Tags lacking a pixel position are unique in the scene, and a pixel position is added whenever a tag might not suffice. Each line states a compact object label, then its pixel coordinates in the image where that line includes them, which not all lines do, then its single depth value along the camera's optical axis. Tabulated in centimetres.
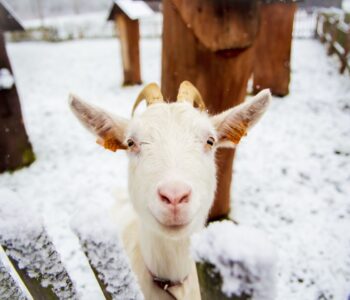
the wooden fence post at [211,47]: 68
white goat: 44
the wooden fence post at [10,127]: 132
